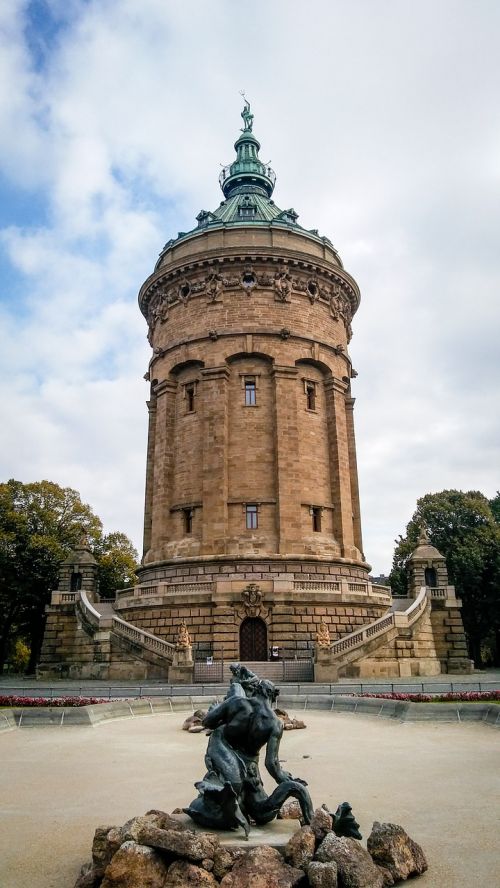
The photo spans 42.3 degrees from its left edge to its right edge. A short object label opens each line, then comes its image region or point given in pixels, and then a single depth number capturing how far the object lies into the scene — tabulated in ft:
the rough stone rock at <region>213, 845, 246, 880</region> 18.11
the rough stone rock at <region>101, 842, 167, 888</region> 17.62
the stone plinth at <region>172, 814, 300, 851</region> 19.54
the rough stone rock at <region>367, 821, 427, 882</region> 19.23
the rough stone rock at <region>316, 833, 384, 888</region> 17.89
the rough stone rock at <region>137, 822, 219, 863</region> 18.25
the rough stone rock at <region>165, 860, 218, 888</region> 17.61
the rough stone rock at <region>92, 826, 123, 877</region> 18.65
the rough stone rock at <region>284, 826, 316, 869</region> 18.43
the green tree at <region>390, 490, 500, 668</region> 156.56
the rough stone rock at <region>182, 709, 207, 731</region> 49.88
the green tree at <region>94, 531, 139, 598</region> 166.81
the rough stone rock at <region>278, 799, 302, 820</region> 22.95
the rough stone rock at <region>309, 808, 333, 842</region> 19.81
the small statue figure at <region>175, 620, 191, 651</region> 89.55
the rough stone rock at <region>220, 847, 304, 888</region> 17.44
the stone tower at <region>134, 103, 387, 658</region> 117.19
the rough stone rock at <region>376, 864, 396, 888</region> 18.83
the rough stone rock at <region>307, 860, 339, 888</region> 17.48
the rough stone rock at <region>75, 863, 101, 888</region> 18.38
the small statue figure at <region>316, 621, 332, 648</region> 89.15
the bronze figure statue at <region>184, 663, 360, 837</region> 20.86
